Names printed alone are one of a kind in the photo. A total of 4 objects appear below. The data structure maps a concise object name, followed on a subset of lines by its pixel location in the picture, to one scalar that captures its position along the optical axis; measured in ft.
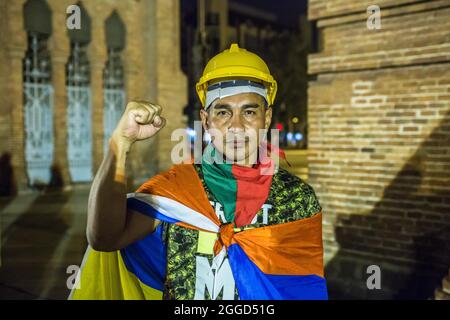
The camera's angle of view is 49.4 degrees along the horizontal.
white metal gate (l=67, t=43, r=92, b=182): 55.88
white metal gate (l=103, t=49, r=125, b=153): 59.52
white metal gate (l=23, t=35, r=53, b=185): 51.75
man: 6.79
